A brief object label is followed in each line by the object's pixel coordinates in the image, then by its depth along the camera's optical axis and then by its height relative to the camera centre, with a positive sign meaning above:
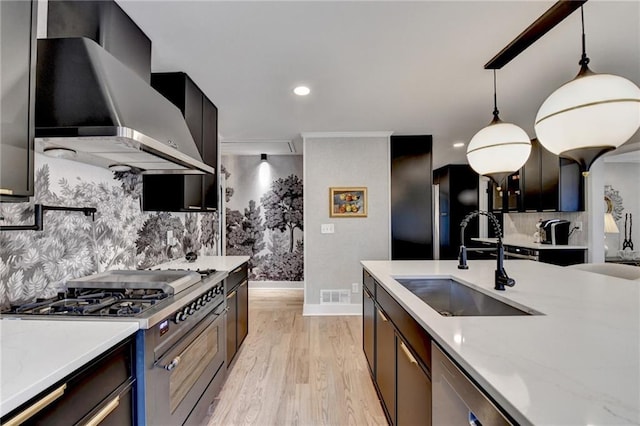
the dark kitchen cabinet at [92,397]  0.76 -0.55
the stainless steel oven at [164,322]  1.23 -0.55
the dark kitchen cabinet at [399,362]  1.19 -0.73
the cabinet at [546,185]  4.06 +0.45
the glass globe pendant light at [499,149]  1.87 +0.43
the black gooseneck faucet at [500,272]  1.57 -0.30
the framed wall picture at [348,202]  4.14 +0.20
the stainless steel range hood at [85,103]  1.20 +0.48
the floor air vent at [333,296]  4.14 -1.11
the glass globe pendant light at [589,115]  1.24 +0.44
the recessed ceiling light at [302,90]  2.66 +1.15
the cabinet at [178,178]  2.32 +0.30
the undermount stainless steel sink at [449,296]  1.72 -0.51
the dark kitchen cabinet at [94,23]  1.46 +0.99
